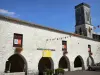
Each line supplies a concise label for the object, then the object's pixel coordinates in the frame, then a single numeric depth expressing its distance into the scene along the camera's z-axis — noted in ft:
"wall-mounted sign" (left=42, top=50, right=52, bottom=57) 63.12
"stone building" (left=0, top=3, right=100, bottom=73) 52.37
